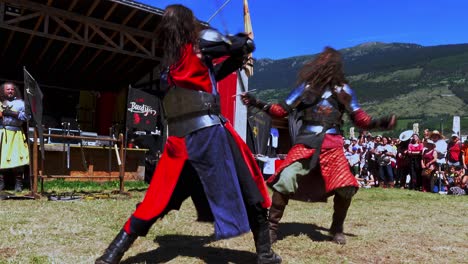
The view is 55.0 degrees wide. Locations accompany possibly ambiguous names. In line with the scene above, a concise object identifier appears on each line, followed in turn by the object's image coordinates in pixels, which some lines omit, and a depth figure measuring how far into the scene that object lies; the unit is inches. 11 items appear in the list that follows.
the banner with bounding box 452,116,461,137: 512.8
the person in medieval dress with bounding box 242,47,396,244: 150.3
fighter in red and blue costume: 108.7
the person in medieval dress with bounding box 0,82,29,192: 277.1
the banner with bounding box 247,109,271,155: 526.9
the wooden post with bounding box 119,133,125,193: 276.6
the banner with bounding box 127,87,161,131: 384.2
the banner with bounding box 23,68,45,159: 242.7
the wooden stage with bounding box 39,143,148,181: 369.8
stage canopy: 371.9
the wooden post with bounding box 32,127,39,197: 245.4
